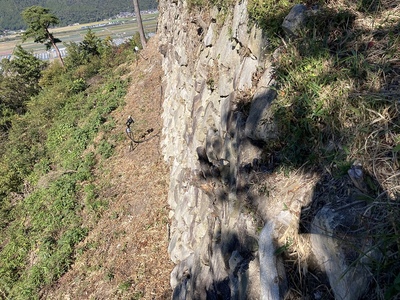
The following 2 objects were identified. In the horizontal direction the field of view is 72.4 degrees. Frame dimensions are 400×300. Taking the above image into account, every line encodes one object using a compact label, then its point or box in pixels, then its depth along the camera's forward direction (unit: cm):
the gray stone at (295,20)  282
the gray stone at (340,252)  155
